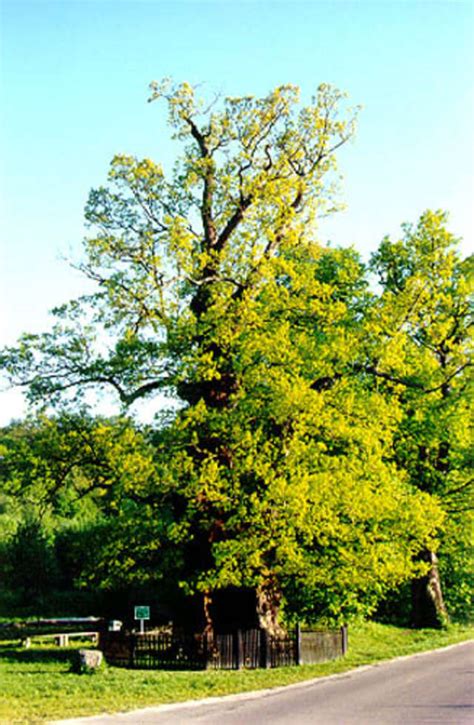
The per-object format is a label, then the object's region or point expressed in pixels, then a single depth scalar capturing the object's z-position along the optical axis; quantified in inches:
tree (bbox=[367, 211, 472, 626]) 1163.9
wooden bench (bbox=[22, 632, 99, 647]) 1125.6
